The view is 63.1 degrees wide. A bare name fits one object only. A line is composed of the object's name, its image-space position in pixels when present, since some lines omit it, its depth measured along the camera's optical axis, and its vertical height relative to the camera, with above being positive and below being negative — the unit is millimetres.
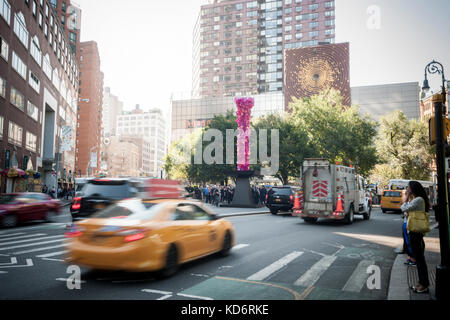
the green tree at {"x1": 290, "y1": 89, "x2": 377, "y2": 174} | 45156 +6274
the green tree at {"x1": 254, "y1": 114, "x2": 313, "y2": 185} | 44312 +4457
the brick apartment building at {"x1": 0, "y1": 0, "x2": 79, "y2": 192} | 31172 +9745
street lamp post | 5032 -412
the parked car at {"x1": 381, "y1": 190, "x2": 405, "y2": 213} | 27703 -1485
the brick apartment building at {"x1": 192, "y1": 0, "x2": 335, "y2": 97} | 105188 +42547
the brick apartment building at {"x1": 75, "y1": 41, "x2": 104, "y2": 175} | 104750 +21959
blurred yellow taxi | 5996 -981
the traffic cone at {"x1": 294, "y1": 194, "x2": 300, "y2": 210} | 16984 -1076
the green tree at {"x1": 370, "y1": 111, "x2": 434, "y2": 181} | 51062 +4724
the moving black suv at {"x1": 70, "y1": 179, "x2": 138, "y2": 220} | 9594 -337
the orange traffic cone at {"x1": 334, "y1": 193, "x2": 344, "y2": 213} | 15938 -1018
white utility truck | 16219 -505
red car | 14406 -1114
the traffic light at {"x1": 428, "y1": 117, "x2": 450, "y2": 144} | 5691 +826
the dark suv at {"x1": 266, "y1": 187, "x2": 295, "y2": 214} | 22462 -1132
